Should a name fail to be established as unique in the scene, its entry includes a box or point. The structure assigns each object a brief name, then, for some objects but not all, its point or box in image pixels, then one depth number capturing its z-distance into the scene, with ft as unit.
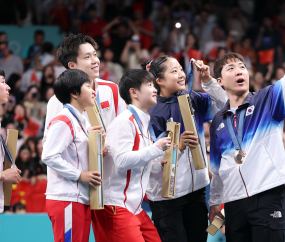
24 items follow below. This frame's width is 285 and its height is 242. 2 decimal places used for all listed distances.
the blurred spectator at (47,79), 56.44
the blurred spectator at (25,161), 43.40
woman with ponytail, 24.25
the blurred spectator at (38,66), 58.39
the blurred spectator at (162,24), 67.46
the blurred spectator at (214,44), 62.90
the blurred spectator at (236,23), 70.38
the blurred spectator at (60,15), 67.67
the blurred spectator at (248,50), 64.54
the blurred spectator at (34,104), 53.42
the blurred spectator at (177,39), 63.16
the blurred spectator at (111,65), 59.93
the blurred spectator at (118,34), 63.16
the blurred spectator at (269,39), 65.26
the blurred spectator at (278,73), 57.01
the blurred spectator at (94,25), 66.03
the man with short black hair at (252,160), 21.45
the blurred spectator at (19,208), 39.63
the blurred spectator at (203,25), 67.75
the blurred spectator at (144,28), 67.51
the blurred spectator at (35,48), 62.37
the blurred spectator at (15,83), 57.47
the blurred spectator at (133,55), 61.62
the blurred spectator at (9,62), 60.08
